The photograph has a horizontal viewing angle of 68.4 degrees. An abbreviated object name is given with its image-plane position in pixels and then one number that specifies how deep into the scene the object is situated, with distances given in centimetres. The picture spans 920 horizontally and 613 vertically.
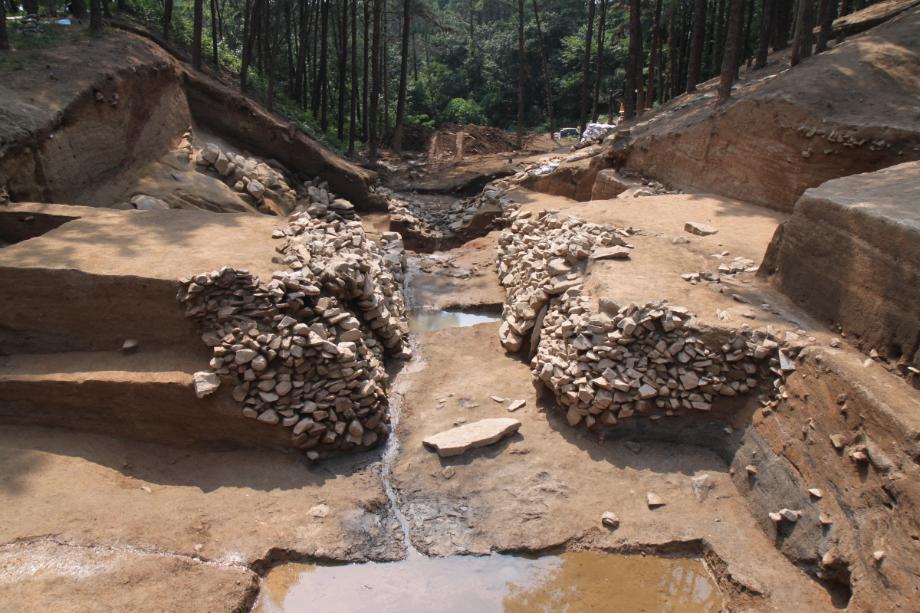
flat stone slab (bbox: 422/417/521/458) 691
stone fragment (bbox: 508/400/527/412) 762
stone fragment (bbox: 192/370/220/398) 662
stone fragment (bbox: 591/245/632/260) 880
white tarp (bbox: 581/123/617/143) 1853
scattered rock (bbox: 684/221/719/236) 980
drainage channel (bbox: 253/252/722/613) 542
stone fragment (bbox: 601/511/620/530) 605
